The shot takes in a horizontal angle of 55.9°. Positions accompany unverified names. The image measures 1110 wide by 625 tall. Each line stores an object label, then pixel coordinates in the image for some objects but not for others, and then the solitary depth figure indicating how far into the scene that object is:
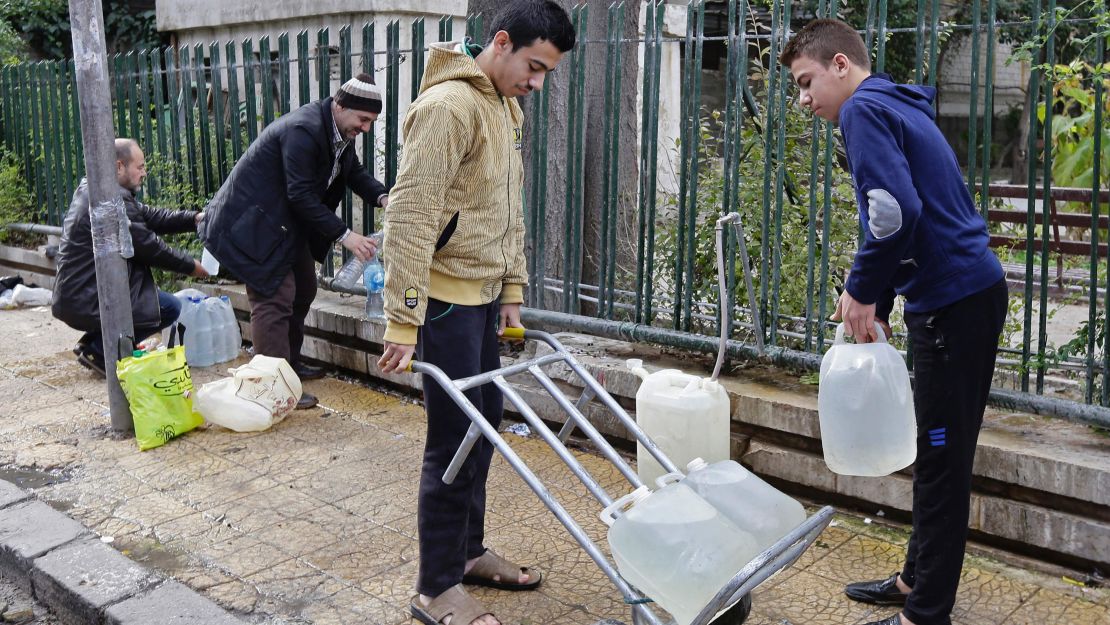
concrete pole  5.19
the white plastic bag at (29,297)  9.09
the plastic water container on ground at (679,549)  2.41
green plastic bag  5.26
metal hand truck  2.34
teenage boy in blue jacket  2.96
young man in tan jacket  3.12
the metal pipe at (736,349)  3.81
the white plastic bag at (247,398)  5.42
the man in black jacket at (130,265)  6.18
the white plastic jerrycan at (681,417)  3.64
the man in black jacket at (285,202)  5.67
